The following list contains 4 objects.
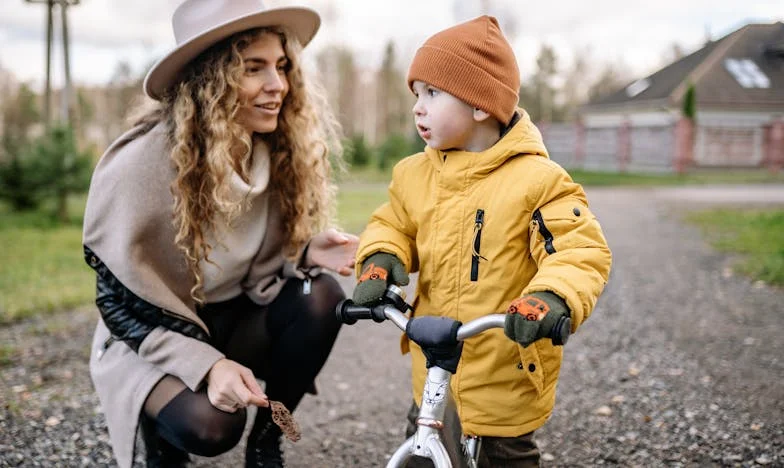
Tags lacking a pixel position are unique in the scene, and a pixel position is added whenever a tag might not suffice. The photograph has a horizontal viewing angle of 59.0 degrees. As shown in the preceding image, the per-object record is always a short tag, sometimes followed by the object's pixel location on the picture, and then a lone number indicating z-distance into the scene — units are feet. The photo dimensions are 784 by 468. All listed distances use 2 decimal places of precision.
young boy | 6.35
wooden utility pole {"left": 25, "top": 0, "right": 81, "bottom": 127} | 45.69
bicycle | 4.90
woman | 7.09
